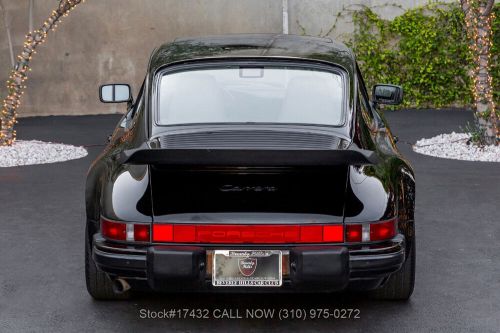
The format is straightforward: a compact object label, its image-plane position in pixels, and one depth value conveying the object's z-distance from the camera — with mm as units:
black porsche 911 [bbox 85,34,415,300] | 4559
